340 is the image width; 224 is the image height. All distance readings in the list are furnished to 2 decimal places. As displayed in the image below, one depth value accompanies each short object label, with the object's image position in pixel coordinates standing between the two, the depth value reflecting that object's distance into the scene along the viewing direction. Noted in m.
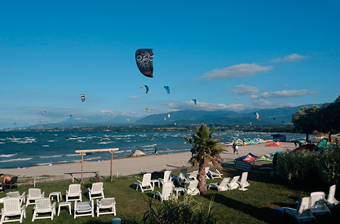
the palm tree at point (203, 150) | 9.37
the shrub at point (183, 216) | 3.92
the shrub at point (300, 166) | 10.48
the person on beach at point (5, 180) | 11.11
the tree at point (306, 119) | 45.59
